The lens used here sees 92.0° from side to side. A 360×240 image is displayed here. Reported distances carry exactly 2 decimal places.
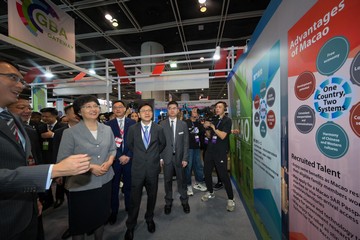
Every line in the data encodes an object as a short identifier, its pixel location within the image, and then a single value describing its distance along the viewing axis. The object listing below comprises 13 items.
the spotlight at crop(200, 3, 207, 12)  4.55
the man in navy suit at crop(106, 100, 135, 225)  2.53
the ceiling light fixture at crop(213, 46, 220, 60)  3.56
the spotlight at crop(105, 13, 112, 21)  5.08
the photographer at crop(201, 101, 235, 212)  2.79
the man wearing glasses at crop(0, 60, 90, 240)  0.87
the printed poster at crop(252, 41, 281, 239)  1.61
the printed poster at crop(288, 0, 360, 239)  0.81
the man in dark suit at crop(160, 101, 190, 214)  2.71
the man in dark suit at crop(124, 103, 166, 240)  2.16
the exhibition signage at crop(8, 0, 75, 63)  2.39
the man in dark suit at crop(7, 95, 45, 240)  2.18
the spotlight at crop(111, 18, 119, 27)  5.32
